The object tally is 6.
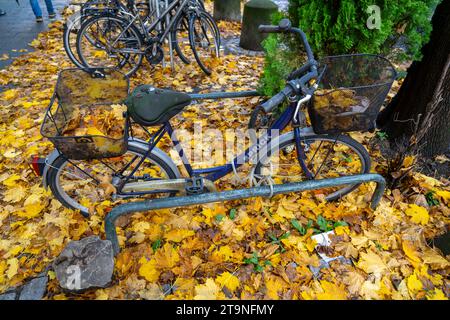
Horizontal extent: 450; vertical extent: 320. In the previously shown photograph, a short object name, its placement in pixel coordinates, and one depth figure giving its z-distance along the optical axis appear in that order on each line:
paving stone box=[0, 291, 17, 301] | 2.23
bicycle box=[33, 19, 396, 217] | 2.05
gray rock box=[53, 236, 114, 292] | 2.16
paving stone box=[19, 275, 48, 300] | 2.23
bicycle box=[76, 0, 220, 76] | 4.61
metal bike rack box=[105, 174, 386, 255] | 2.14
